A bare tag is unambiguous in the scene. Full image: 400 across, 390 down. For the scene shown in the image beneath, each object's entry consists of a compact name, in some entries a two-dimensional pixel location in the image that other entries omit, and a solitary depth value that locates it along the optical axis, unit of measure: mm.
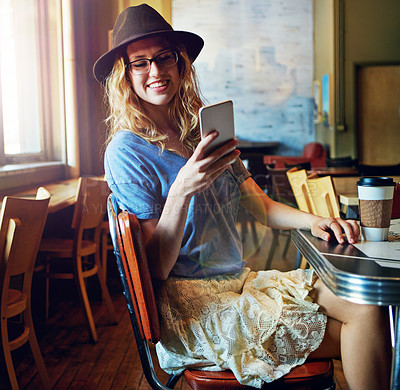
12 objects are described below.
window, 3104
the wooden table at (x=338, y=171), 3463
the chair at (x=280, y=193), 3311
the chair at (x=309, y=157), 5996
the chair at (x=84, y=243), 2428
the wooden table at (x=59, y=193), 2256
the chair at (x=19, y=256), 1533
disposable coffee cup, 970
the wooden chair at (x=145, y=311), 913
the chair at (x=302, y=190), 2010
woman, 930
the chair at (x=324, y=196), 1755
